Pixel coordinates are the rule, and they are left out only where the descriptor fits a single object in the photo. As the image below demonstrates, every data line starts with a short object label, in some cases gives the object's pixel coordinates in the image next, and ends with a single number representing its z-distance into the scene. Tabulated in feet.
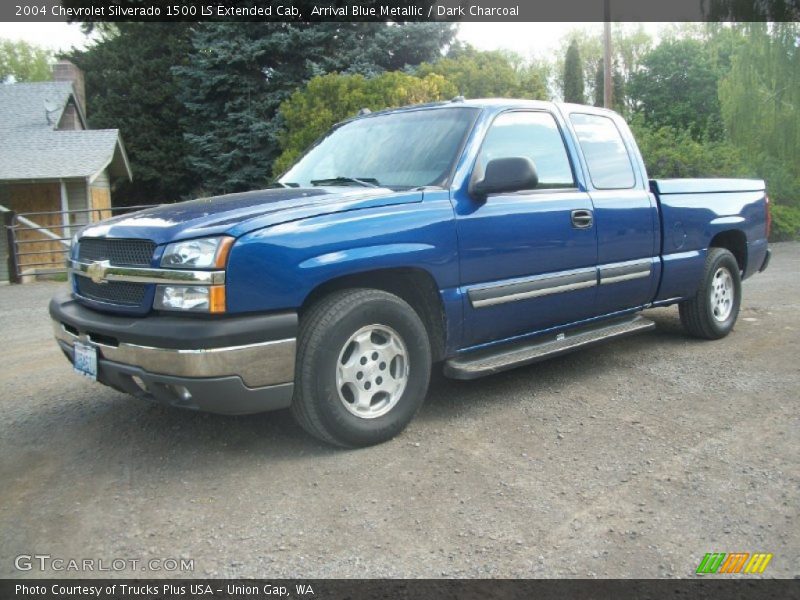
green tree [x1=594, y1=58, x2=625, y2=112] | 152.46
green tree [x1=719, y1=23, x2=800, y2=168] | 70.85
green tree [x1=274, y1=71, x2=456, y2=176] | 51.75
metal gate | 42.78
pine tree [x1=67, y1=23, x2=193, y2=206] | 92.17
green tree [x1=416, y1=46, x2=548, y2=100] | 58.65
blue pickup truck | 11.16
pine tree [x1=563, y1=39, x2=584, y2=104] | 150.71
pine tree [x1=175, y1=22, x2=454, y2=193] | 71.20
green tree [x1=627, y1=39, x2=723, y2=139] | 144.46
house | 63.87
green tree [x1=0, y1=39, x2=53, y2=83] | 191.93
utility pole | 63.98
